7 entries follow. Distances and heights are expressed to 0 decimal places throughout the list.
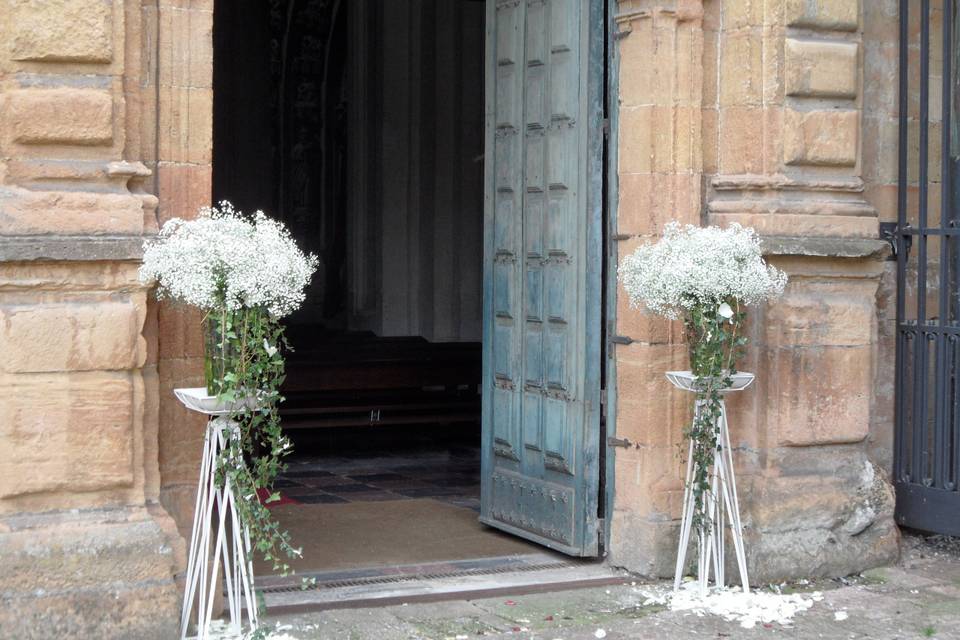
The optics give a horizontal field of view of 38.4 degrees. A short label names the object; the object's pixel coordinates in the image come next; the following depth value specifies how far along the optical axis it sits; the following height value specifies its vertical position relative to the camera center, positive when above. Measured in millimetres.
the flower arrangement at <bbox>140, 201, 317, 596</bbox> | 4715 +10
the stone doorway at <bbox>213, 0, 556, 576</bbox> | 10648 +1049
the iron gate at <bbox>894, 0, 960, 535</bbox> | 6453 +167
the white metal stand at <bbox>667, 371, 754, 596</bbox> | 5828 -859
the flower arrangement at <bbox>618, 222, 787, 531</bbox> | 5602 +72
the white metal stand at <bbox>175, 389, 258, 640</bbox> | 4859 -846
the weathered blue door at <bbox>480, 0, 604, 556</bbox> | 6316 +175
